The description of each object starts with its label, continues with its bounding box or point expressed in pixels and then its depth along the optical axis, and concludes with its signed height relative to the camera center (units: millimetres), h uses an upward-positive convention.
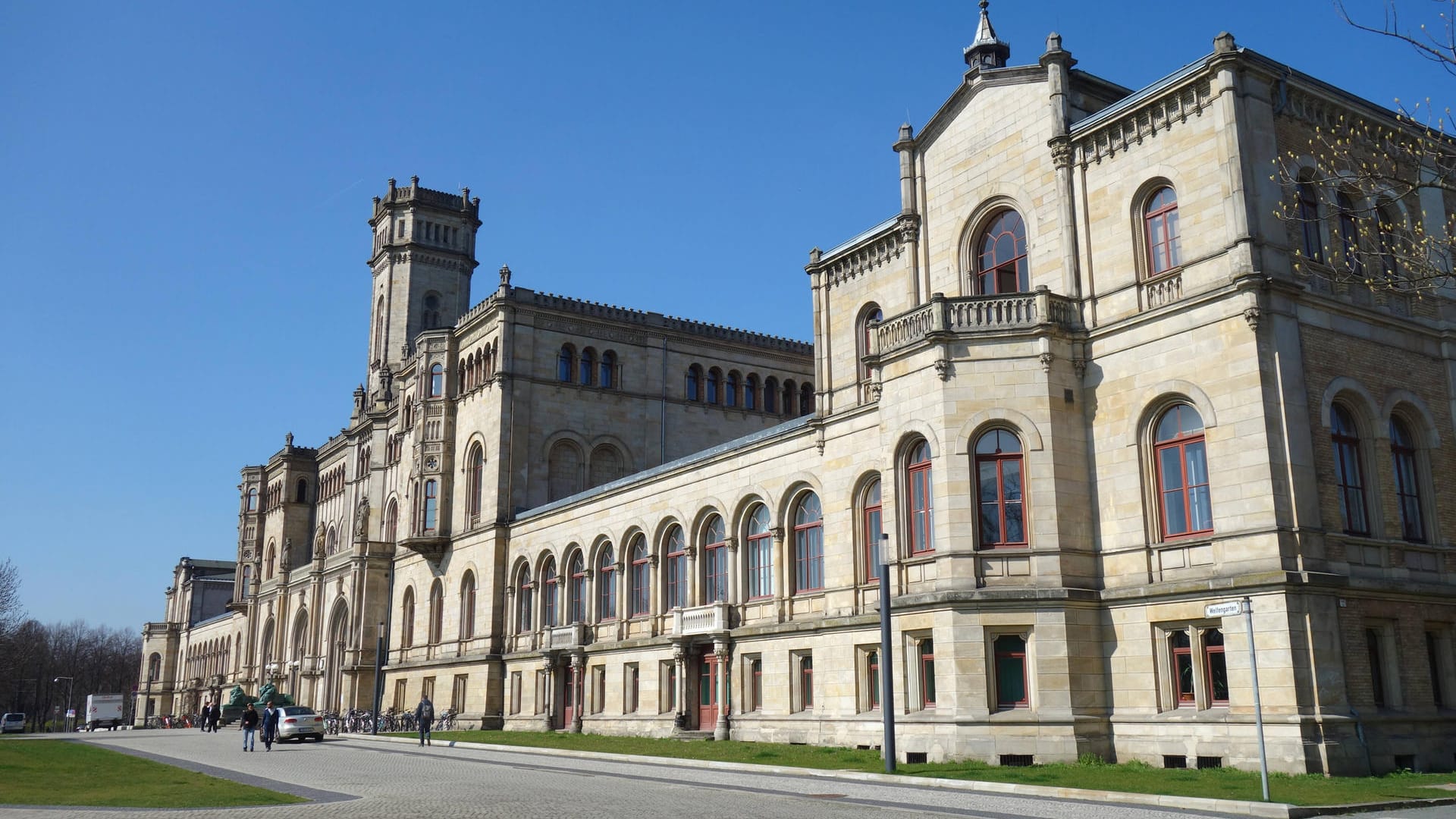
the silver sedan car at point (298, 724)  47869 -1428
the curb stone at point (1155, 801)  17359 -1835
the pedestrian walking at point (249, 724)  40844 -1213
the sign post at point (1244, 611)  17953 +1076
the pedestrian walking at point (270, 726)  40625 -1280
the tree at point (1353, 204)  26875 +11253
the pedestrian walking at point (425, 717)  42688 -1031
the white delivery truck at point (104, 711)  94312 -1649
